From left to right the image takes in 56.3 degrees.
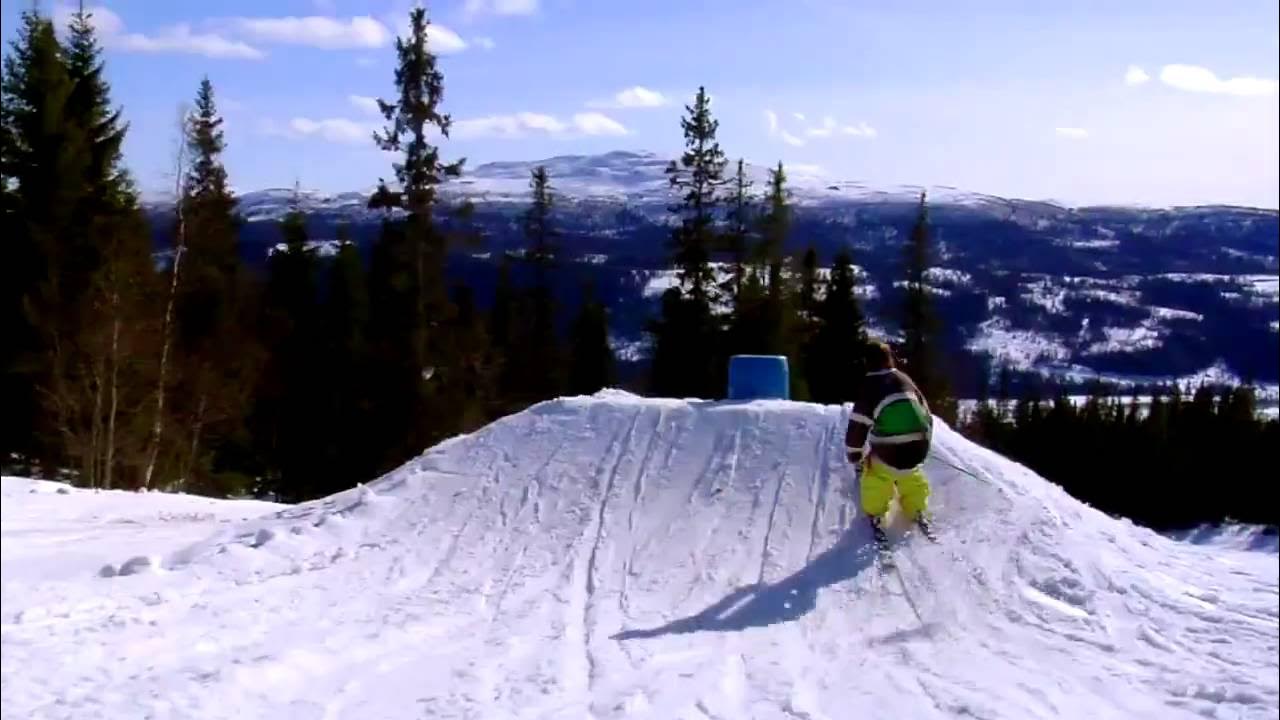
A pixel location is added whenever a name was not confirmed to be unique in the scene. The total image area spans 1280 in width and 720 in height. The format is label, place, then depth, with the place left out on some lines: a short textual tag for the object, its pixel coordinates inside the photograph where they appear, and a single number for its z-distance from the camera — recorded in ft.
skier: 32.58
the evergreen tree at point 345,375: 105.09
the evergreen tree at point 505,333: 119.28
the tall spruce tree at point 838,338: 110.83
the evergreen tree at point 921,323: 105.29
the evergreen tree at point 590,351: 132.46
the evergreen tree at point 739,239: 111.55
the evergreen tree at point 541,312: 129.18
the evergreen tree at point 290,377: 115.65
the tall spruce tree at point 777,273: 104.73
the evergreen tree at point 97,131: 82.89
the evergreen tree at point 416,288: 92.53
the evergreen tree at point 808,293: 115.34
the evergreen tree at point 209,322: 80.12
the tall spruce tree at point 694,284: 110.01
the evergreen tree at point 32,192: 77.05
